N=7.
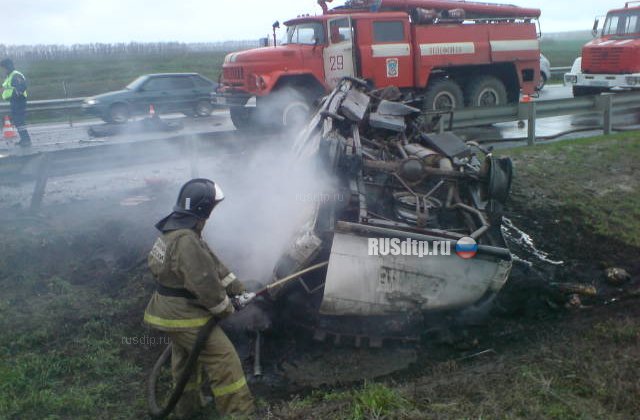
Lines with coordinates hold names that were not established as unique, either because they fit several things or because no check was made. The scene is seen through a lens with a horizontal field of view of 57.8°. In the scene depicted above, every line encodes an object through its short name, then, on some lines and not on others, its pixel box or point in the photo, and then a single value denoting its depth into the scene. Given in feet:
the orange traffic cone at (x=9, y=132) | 42.70
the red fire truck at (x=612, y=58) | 48.29
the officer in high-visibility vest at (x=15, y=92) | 42.68
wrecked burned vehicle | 13.37
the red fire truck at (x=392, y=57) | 37.29
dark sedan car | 55.98
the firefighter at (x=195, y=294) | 11.37
